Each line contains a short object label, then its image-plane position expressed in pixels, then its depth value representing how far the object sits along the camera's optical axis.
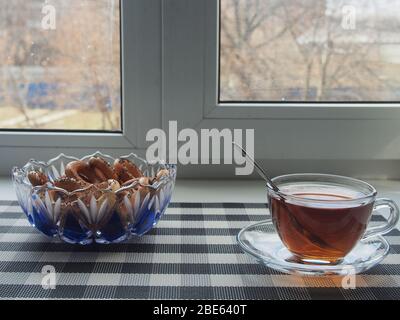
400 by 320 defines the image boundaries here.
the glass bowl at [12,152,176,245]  0.76
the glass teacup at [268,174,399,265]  0.70
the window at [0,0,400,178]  1.10
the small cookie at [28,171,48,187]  0.81
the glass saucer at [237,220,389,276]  0.71
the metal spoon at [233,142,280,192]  0.74
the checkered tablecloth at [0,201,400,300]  0.68
